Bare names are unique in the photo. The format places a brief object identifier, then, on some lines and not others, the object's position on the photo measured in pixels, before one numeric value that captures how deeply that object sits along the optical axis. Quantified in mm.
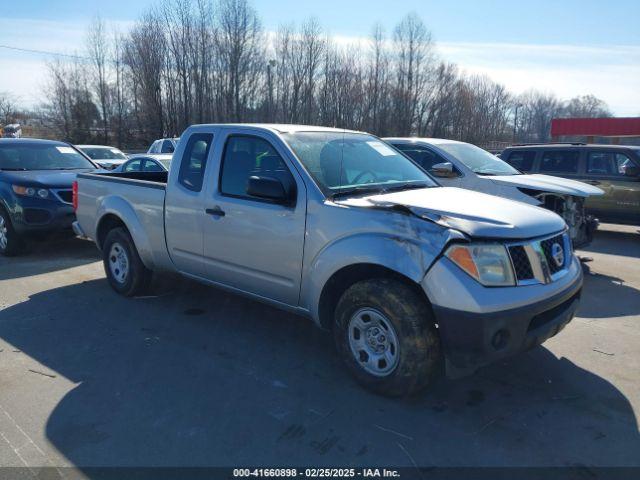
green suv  9977
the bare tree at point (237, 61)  41781
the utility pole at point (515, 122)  77662
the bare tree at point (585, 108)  104950
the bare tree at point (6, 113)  58728
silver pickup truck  3178
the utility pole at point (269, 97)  40931
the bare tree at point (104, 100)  45500
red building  48594
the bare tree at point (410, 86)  49812
